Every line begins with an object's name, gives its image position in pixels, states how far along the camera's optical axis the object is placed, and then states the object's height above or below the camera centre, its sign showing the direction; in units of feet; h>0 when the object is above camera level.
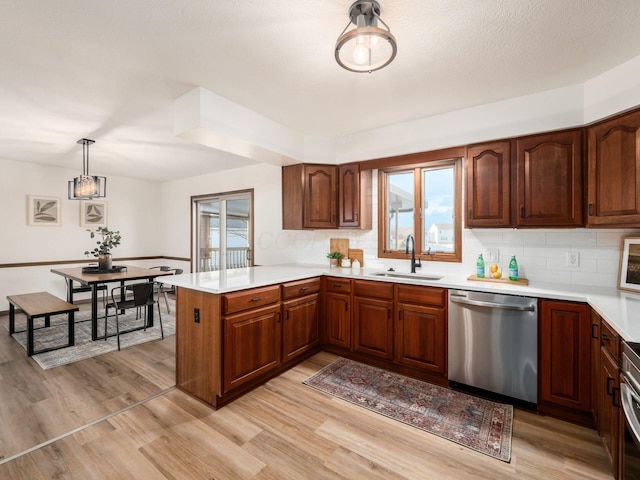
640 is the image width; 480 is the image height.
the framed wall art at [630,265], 7.38 -0.65
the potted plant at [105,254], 14.10 -0.73
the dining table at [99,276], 12.09 -1.60
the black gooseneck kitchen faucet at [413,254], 10.70 -0.54
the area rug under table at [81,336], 10.64 -4.05
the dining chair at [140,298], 12.09 -2.41
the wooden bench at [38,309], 10.53 -2.55
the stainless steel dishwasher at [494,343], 7.43 -2.69
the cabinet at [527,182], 7.91 +1.58
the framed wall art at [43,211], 16.46 +1.54
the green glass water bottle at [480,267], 9.44 -0.88
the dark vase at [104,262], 14.08 -1.08
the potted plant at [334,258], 12.56 -0.80
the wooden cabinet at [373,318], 9.55 -2.58
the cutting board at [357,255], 12.39 -0.67
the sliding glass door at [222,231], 16.89 +0.49
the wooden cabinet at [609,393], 5.04 -2.74
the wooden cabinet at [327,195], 11.87 +1.71
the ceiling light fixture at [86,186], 12.88 +2.22
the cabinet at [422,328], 8.64 -2.63
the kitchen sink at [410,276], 10.18 -1.27
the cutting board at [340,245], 12.77 -0.27
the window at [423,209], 10.48 +1.07
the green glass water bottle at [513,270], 8.86 -0.91
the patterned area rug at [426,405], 6.56 -4.23
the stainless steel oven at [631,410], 4.02 -2.38
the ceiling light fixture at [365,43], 4.85 +3.35
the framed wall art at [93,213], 18.30 +1.54
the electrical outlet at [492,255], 9.60 -0.52
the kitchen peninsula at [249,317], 7.48 -2.16
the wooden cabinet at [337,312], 10.41 -2.56
